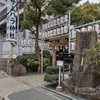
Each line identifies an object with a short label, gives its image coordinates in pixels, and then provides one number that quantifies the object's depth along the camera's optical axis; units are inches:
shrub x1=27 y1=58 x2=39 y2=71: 292.9
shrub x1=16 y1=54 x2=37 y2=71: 300.2
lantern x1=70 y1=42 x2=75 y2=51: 225.7
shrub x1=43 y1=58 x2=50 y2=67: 312.3
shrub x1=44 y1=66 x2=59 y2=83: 180.0
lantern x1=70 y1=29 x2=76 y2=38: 230.2
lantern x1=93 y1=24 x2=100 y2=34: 195.2
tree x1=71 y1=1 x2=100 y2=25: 354.9
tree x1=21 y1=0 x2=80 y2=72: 296.7
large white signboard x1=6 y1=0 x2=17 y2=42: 339.1
